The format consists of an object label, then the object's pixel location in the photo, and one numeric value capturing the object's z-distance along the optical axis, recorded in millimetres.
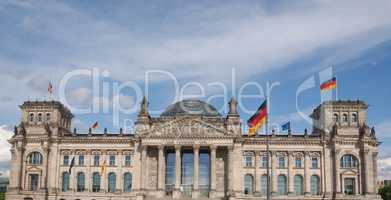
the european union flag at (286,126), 85812
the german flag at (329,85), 87188
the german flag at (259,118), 60512
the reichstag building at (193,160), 92250
